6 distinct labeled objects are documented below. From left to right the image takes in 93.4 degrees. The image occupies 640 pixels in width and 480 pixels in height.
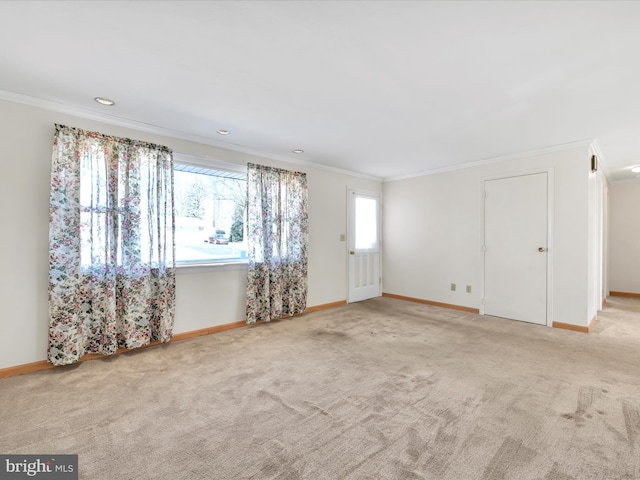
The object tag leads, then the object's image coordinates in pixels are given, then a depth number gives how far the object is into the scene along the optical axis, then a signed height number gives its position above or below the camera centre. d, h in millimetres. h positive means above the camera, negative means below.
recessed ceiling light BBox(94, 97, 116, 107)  2729 +1266
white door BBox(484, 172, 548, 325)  4168 -143
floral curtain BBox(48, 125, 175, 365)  2812 -63
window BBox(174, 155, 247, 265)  3744 +331
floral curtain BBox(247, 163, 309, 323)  4184 -52
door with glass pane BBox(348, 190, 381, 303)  5602 -152
